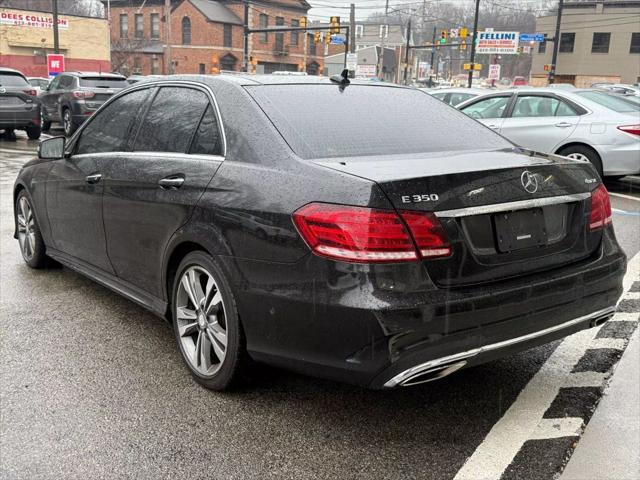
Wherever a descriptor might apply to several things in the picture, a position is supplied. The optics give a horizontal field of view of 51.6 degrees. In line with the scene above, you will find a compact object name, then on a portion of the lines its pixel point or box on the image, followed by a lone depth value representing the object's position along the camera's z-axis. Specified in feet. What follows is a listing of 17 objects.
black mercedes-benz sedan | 8.67
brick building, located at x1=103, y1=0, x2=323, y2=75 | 198.49
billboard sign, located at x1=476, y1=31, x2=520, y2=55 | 146.92
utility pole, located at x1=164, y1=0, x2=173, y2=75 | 120.72
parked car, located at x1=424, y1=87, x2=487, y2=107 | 45.26
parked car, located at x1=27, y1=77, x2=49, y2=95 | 89.38
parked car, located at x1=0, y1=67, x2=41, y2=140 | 53.31
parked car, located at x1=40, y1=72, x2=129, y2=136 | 56.49
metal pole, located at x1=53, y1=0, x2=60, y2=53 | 113.67
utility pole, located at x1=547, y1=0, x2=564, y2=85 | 129.90
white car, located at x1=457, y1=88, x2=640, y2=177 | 31.50
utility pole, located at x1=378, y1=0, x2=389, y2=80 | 200.75
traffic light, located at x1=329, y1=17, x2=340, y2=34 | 124.26
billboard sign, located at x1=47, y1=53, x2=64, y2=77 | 94.38
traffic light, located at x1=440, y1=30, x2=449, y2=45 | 142.98
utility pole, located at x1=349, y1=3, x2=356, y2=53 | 135.23
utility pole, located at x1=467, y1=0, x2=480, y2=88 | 131.54
